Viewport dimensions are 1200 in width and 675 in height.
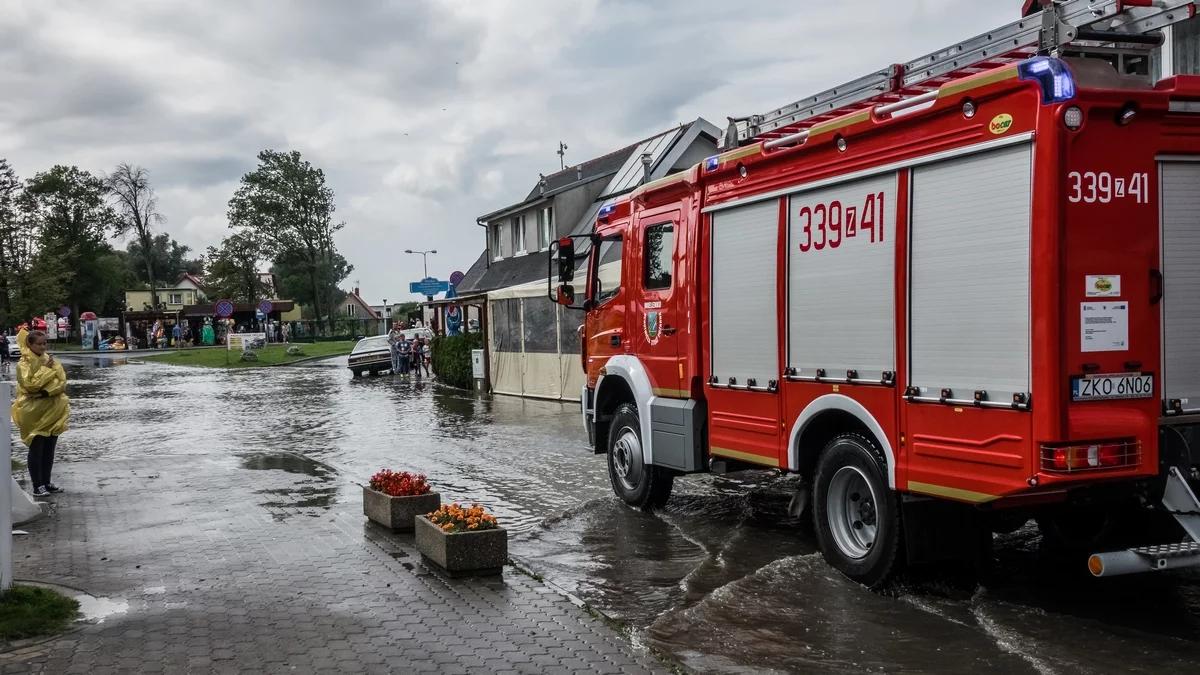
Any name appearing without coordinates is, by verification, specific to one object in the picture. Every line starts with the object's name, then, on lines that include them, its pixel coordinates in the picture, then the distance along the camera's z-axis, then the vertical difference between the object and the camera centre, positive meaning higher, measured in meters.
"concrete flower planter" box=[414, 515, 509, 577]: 7.30 -1.60
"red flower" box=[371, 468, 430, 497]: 8.99 -1.37
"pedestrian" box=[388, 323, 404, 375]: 34.50 -0.58
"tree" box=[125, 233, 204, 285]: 139.88 +10.09
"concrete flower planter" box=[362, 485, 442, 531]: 8.85 -1.55
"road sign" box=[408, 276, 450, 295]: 35.66 +1.37
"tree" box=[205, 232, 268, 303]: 87.62 +5.38
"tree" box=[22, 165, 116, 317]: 93.50 +10.83
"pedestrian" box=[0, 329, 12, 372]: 47.17 -0.74
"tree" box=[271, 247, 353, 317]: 88.94 +4.56
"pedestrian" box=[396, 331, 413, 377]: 34.56 -0.83
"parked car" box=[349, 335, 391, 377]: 35.38 -0.99
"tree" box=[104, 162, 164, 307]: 87.62 +11.62
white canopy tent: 23.19 -0.55
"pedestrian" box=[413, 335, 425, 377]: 34.44 -0.81
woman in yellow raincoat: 10.74 -0.68
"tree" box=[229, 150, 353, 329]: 85.94 +9.86
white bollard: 6.44 -1.02
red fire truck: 5.42 +0.12
